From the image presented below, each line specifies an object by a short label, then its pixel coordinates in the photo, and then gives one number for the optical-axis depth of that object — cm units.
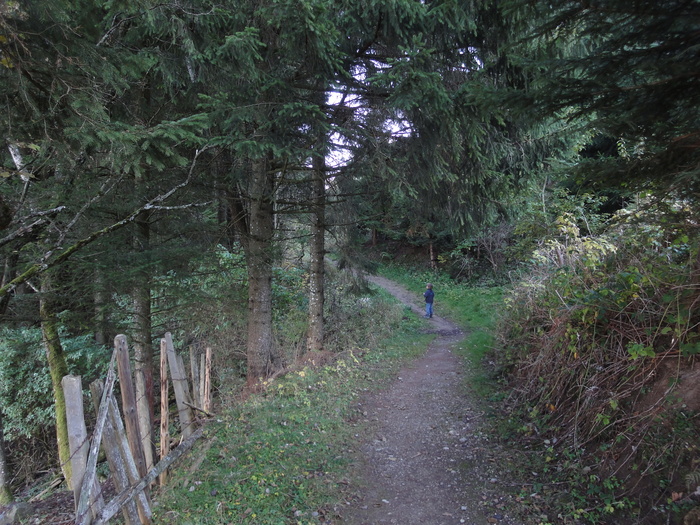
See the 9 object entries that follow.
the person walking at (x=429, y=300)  1538
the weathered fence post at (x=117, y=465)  349
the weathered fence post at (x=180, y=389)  517
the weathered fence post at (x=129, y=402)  392
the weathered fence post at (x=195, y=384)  561
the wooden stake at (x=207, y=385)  597
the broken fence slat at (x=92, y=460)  309
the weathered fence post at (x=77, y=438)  326
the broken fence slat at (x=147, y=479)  327
